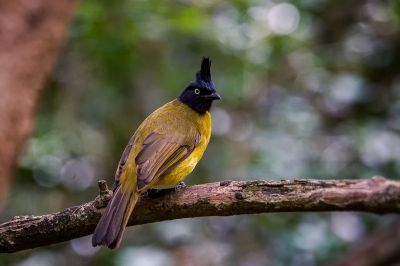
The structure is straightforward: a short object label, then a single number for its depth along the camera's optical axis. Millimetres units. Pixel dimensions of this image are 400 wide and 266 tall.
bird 6191
